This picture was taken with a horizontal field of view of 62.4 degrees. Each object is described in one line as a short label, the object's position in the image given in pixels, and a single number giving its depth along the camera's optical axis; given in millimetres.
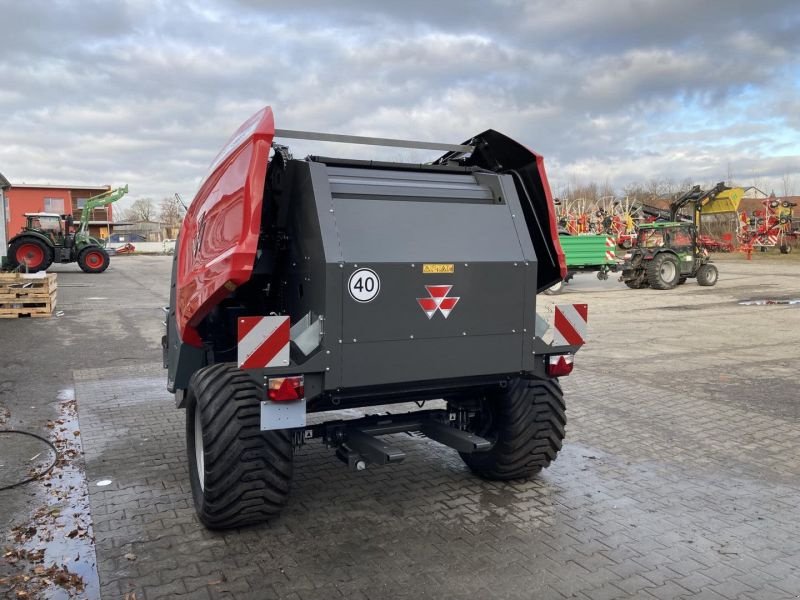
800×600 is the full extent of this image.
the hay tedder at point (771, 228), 38156
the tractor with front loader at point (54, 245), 24328
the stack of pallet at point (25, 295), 13758
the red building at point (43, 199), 54156
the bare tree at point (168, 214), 84000
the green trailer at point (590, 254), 21625
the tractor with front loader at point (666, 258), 21062
